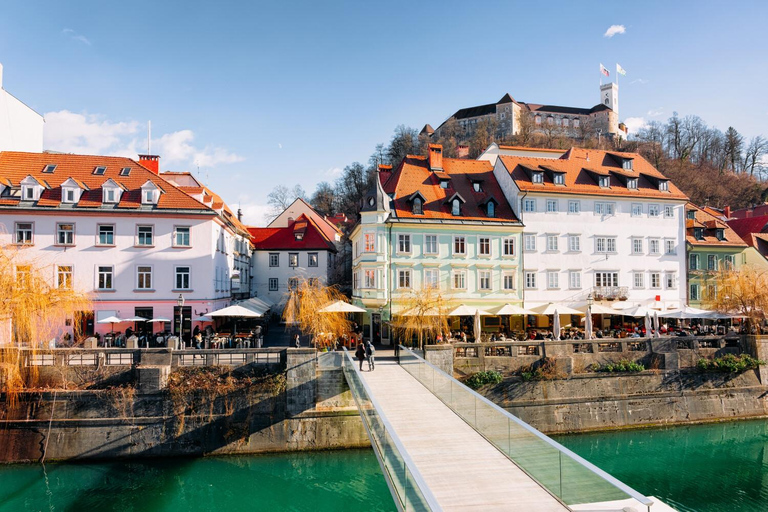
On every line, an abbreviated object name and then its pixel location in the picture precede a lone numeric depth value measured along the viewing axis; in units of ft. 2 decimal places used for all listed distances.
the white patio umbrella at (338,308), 79.92
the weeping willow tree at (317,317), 80.59
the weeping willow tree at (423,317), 80.33
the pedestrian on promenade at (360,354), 66.59
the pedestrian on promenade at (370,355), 66.08
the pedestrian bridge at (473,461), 29.22
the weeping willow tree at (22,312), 60.54
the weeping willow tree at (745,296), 88.53
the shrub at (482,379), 73.49
